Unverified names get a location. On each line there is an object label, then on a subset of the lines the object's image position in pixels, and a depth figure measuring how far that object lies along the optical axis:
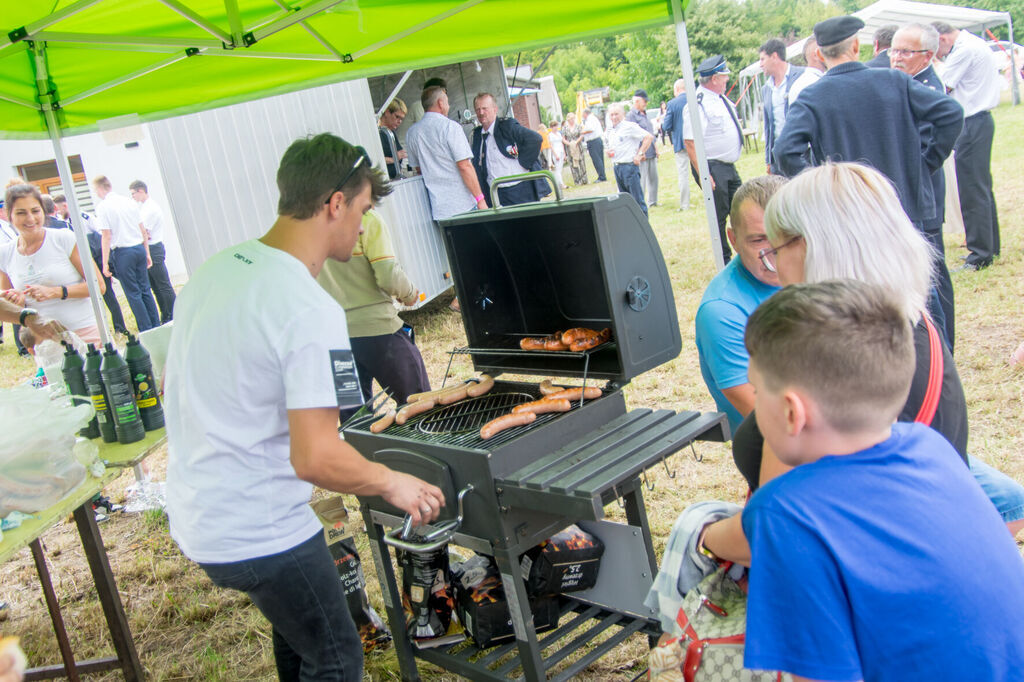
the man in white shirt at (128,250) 9.36
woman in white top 5.16
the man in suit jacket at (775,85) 7.05
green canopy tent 3.37
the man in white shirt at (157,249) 10.06
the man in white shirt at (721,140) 7.20
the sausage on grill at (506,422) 2.37
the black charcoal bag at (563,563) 2.73
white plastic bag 2.57
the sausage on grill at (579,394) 2.54
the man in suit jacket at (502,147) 7.70
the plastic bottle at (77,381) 3.38
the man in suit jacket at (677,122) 8.81
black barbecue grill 2.22
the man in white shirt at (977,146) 6.48
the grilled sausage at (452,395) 2.82
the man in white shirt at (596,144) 20.11
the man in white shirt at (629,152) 12.11
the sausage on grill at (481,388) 2.88
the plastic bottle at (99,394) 3.24
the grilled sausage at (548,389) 2.72
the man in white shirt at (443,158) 7.28
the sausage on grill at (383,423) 2.65
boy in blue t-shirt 1.19
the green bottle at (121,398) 3.19
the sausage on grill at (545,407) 2.45
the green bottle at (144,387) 3.31
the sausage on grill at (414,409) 2.73
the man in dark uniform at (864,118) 4.41
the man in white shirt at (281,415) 1.94
